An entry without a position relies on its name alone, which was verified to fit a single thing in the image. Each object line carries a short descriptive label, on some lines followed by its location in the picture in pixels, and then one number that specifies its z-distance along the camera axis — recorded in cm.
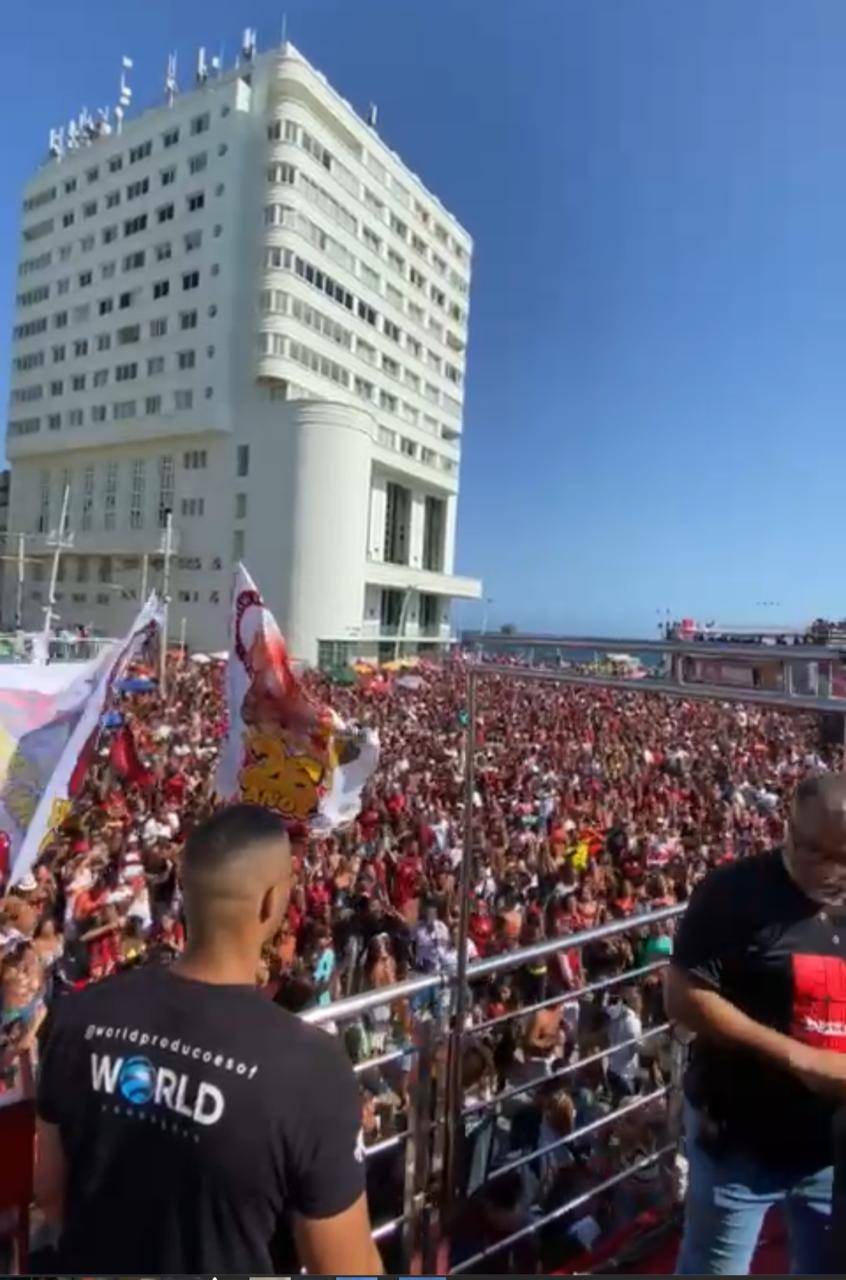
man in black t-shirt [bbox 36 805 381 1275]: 155
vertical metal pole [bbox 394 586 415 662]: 5881
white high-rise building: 5097
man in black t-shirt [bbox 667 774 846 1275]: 222
